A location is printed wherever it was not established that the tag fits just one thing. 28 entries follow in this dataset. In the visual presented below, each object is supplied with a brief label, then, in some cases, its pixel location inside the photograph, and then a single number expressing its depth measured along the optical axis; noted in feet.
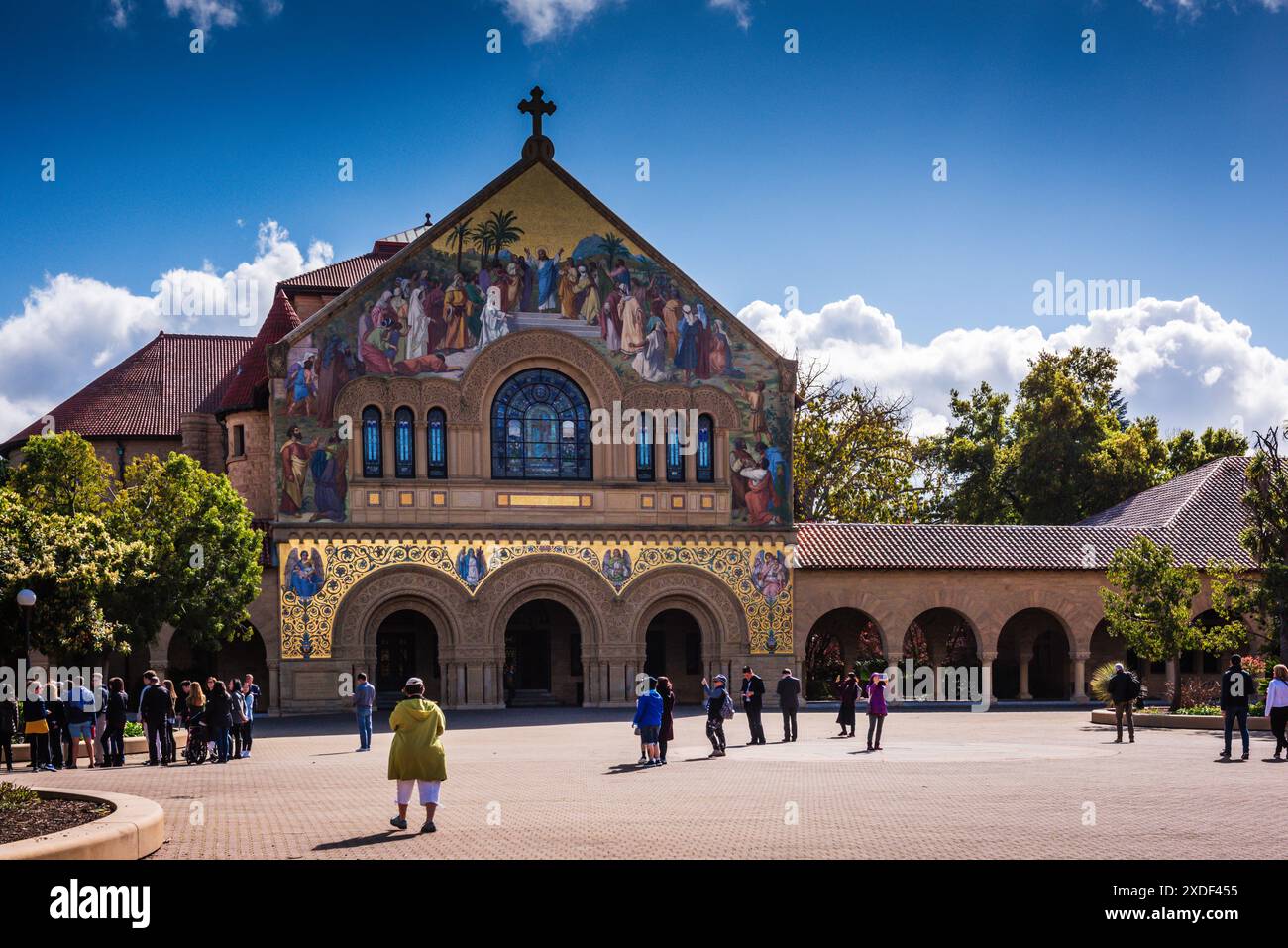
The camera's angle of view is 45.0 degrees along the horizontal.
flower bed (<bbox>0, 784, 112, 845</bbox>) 46.83
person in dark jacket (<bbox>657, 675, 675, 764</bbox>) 84.99
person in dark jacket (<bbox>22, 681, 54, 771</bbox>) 84.58
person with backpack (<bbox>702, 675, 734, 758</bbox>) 90.33
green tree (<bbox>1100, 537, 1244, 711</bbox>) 124.67
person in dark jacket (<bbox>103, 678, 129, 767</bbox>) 86.58
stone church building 137.69
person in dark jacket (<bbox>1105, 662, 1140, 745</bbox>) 99.86
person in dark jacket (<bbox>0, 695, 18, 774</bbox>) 84.13
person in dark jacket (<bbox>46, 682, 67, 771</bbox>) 86.53
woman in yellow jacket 53.83
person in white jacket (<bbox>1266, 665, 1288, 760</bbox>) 80.79
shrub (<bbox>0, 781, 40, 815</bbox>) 50.47
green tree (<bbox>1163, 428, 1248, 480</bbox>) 216.13
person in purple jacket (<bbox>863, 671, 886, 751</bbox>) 93.40
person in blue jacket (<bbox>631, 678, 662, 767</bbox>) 82.89
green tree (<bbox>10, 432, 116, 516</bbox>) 120.06
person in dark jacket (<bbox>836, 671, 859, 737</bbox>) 105.09
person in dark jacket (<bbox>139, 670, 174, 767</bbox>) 87.10
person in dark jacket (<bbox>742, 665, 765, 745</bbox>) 97.50
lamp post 82.48
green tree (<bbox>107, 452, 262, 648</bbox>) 116.98
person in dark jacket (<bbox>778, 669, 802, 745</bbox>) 101.35
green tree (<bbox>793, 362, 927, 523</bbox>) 209.67
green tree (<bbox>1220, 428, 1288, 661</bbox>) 120.98
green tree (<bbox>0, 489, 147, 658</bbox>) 88.18
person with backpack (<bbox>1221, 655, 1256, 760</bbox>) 82.38
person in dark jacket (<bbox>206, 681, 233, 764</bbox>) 87.81
